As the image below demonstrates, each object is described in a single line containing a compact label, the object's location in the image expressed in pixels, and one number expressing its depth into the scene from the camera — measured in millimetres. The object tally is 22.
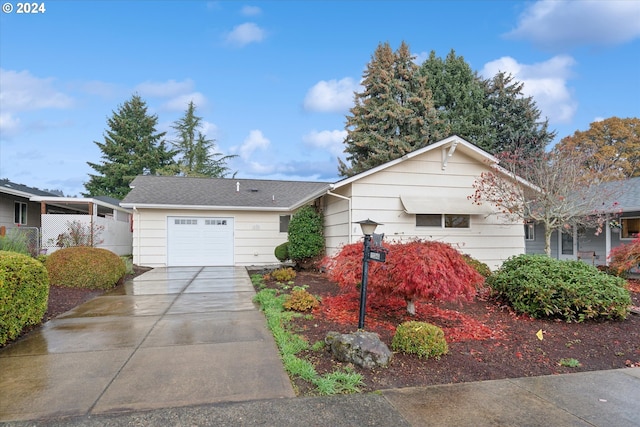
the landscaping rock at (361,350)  3838
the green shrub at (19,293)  4441
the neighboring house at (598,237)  12945
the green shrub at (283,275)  9719
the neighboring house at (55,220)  13055
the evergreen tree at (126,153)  33094
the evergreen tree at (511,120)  24188
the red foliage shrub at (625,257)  8789
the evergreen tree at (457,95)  25125
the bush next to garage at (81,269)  8297
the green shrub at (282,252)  13820
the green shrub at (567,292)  5699
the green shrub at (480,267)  9109
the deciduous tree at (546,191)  9945
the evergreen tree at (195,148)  34000
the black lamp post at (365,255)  4789
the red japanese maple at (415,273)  5016
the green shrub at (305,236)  11727
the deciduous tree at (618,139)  25344
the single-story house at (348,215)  10266
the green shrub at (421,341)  4086
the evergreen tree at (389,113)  24844
